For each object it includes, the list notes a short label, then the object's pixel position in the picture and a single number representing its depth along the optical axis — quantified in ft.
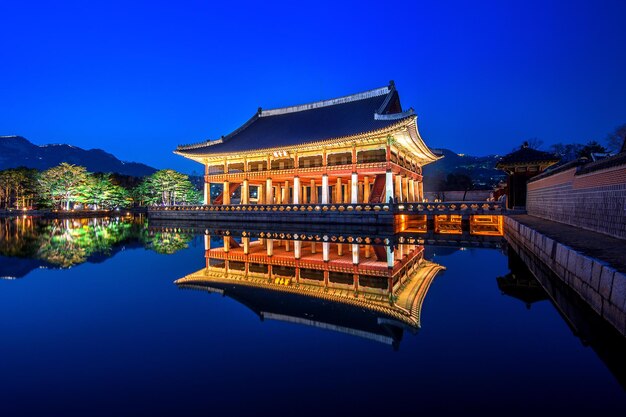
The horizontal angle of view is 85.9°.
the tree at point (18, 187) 142.92
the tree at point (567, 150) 159.37
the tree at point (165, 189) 157.89
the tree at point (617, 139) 118.93
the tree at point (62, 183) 136.98
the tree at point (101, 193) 144.25
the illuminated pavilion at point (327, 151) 81.82
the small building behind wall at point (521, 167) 76.74
